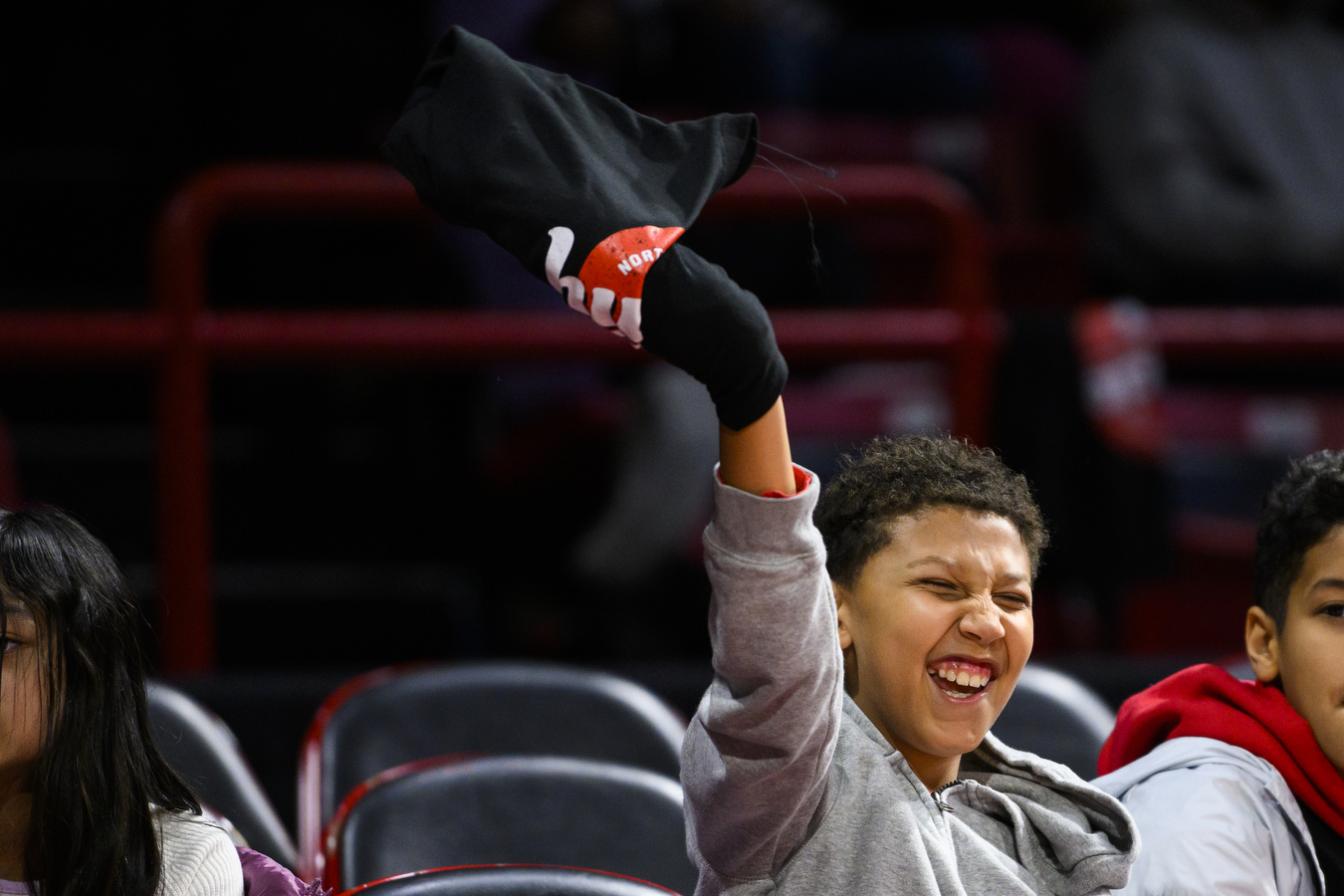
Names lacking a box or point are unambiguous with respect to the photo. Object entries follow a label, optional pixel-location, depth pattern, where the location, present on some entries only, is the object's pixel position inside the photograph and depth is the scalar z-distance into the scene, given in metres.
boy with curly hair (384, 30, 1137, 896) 5.88
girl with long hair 6.01
